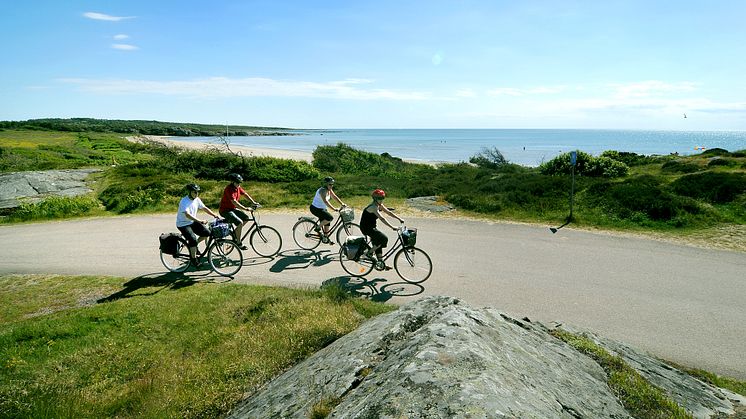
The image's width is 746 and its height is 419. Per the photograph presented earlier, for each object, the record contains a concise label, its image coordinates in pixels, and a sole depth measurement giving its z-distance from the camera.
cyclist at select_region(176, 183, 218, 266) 9.70
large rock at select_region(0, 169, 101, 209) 19.36
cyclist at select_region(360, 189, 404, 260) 9.33
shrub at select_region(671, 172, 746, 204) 16.05
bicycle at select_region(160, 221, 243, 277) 10.05
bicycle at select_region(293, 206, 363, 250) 11.59
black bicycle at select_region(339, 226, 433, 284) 9.30
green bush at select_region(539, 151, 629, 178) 22.46
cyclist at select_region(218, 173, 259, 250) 10.77
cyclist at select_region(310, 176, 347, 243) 11.60
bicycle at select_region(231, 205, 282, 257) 11.64
